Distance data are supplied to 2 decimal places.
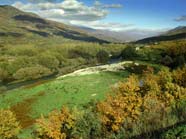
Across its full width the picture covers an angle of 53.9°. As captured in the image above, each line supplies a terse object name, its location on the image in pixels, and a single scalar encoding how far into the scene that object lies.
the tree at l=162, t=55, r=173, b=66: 75.90
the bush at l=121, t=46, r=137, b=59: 102.00
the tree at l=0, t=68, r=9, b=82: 91.58
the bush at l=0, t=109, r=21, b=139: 32.13
